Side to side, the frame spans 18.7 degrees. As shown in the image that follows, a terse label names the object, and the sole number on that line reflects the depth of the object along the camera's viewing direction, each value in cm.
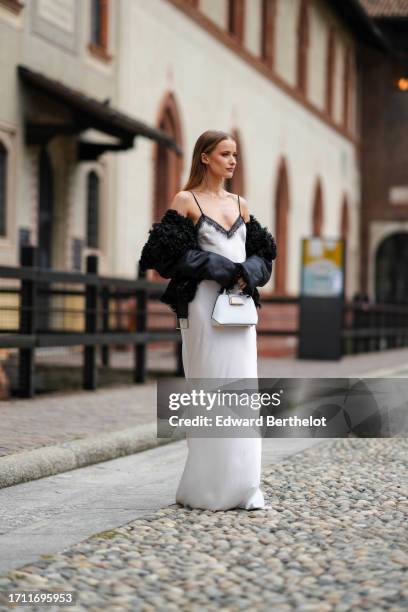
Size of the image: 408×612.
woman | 597
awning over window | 1756
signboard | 1958
